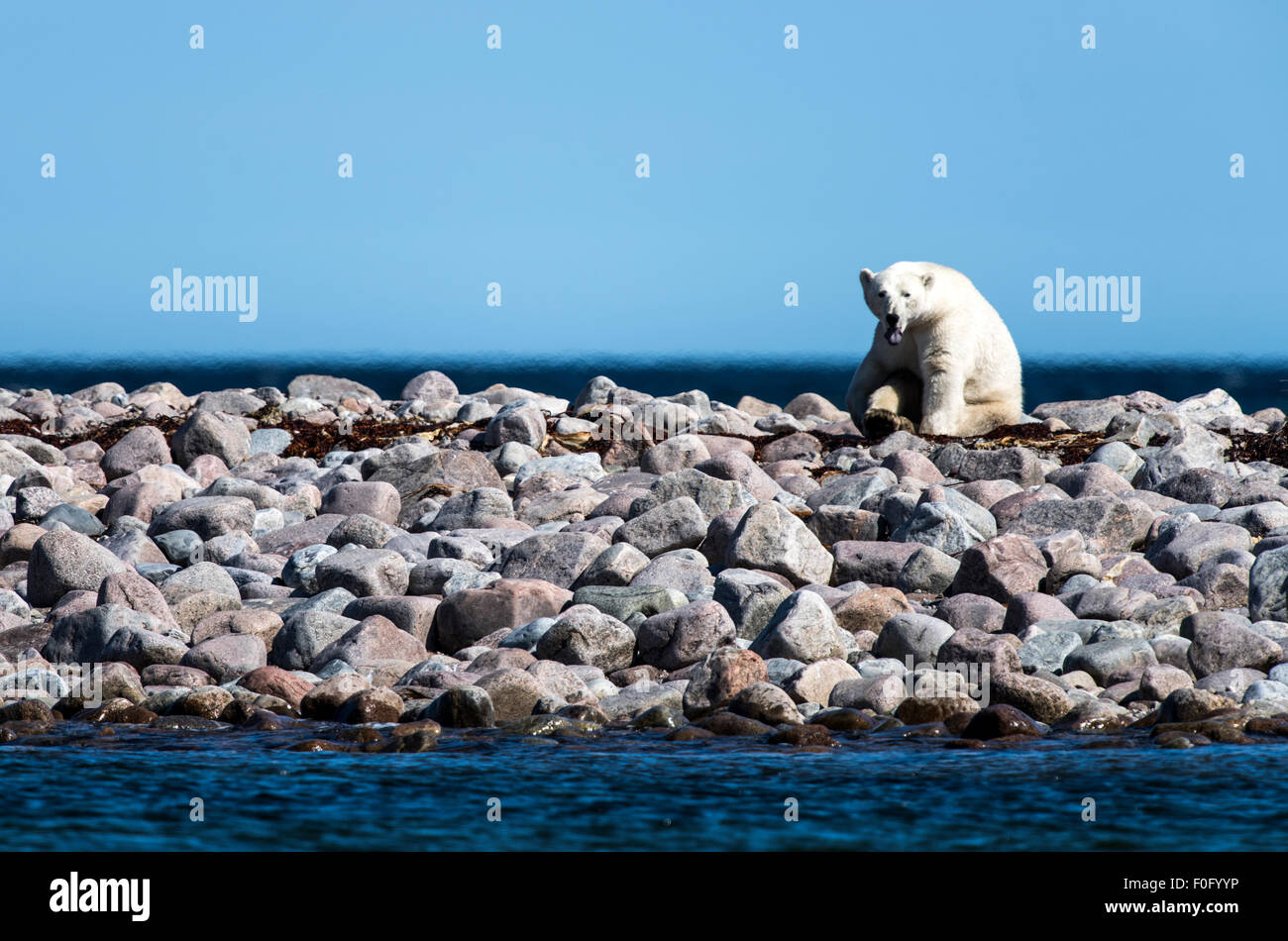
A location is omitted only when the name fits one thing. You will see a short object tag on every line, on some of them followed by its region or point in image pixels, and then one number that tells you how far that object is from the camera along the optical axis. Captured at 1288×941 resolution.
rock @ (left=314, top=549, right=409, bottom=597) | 16.66
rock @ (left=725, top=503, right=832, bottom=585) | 16.75
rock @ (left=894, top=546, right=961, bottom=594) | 16.72
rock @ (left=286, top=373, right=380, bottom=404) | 37.50
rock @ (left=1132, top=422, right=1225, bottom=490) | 21.53
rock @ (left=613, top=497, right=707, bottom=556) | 18.02
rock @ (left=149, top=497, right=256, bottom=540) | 19.39
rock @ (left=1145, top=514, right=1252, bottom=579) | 16.95
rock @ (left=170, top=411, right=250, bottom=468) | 24.75
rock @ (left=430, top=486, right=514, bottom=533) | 19.77
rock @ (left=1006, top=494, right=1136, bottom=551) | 18.55
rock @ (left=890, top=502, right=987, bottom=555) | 17.71
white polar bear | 24.83
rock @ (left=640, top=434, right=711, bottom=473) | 22.91
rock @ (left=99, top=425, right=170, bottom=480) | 24.11
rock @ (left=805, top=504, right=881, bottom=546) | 18.62
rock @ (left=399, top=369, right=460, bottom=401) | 35.66
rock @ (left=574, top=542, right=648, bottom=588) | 16.42
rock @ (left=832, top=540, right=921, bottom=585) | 17.08
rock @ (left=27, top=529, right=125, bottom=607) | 16.75
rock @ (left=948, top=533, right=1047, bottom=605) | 16.11
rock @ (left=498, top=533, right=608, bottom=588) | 17.03
